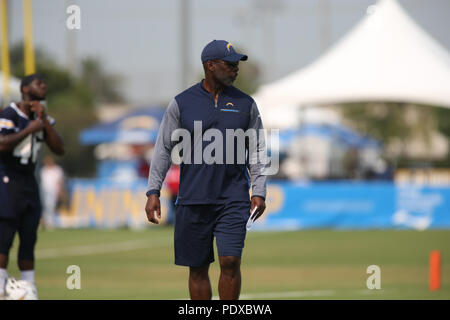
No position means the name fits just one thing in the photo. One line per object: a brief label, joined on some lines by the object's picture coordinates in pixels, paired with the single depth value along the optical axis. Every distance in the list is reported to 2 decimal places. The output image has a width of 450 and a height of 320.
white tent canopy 51.84
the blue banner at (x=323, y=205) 51.00
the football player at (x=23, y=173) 18.72
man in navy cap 15.43
